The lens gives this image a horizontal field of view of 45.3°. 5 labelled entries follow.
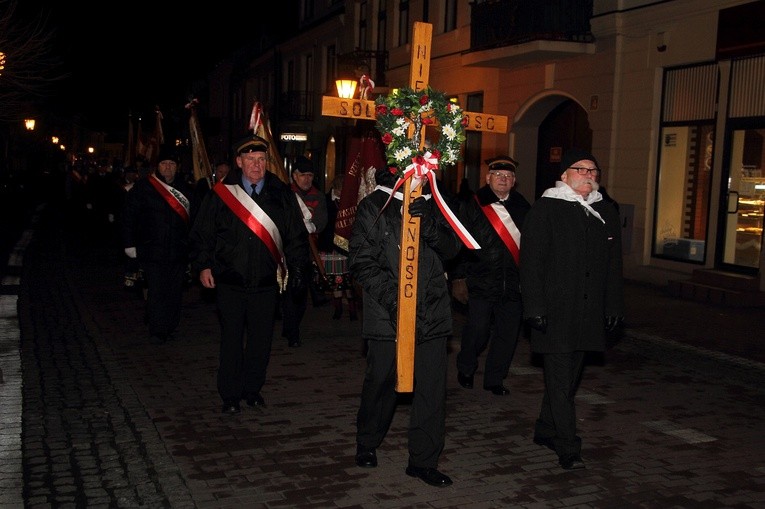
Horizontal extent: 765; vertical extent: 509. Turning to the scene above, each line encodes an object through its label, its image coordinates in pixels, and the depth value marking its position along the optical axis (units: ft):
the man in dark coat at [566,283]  18.02
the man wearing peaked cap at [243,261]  21.70
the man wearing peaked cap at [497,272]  23.72
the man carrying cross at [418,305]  17.01
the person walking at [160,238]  30.37
